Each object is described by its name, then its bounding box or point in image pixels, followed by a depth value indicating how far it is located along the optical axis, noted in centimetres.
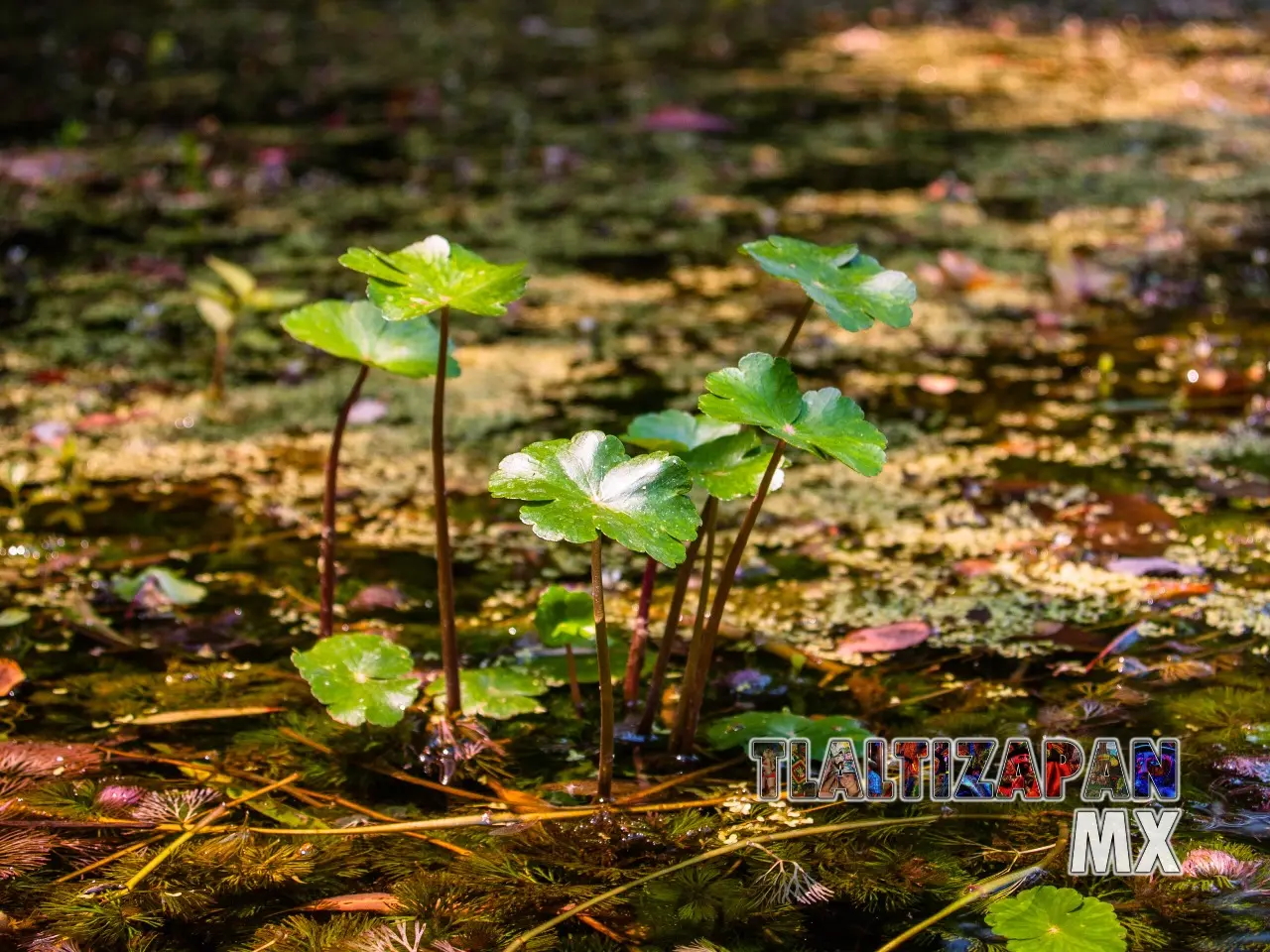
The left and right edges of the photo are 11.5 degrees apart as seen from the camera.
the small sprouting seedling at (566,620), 132
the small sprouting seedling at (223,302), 151
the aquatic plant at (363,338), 132
